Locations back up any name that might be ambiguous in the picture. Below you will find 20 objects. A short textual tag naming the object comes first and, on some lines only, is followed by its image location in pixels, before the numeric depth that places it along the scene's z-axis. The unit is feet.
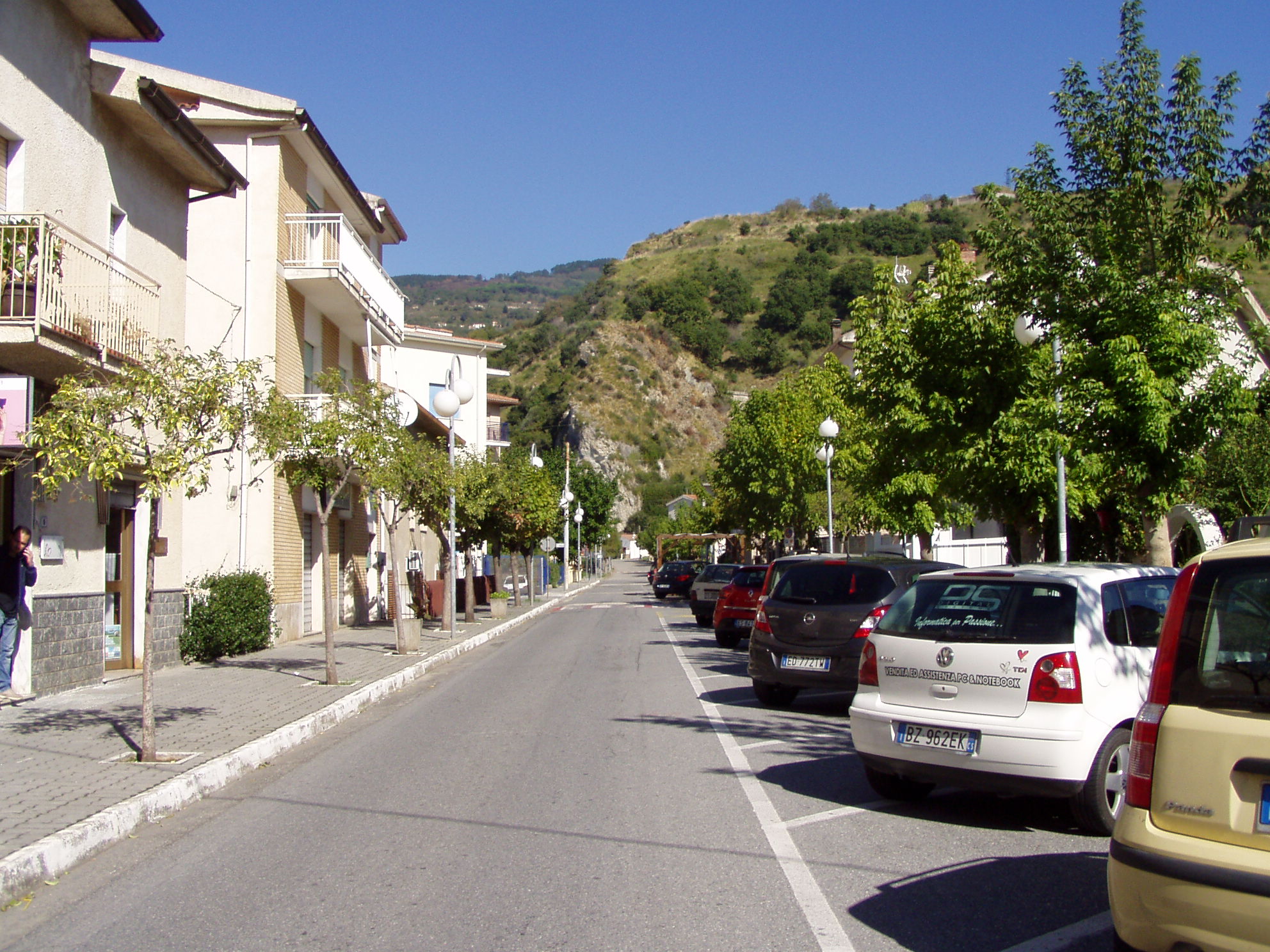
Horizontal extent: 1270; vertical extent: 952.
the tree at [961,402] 41.68
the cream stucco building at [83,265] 35.73
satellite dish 71.65
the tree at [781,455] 114.93
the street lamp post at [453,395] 66.44
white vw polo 20.59
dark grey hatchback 35.83
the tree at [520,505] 91.04
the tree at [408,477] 47.34
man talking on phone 36.19
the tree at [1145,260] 34.01
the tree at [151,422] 25.89
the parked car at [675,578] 152.35
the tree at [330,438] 40.98
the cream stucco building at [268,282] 64.75
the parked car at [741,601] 65.87
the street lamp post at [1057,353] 38.88
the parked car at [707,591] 92.07
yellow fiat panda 11.14
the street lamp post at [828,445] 71.97
